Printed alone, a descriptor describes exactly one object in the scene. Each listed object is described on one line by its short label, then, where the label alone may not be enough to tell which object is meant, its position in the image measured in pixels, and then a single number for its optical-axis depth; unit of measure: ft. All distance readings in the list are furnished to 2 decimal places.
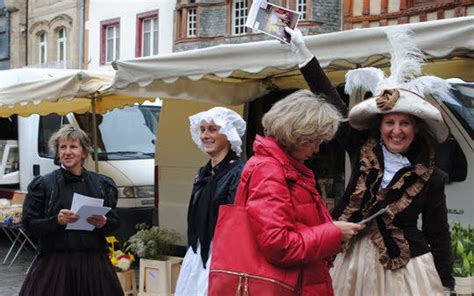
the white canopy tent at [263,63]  13.20
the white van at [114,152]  26.71
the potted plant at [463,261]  13.47
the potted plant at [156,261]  19.49
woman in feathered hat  9.61
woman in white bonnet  12.15
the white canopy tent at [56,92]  22.65
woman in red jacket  7.86
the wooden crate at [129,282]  20.42
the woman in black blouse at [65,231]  12.80
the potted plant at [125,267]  20.17
